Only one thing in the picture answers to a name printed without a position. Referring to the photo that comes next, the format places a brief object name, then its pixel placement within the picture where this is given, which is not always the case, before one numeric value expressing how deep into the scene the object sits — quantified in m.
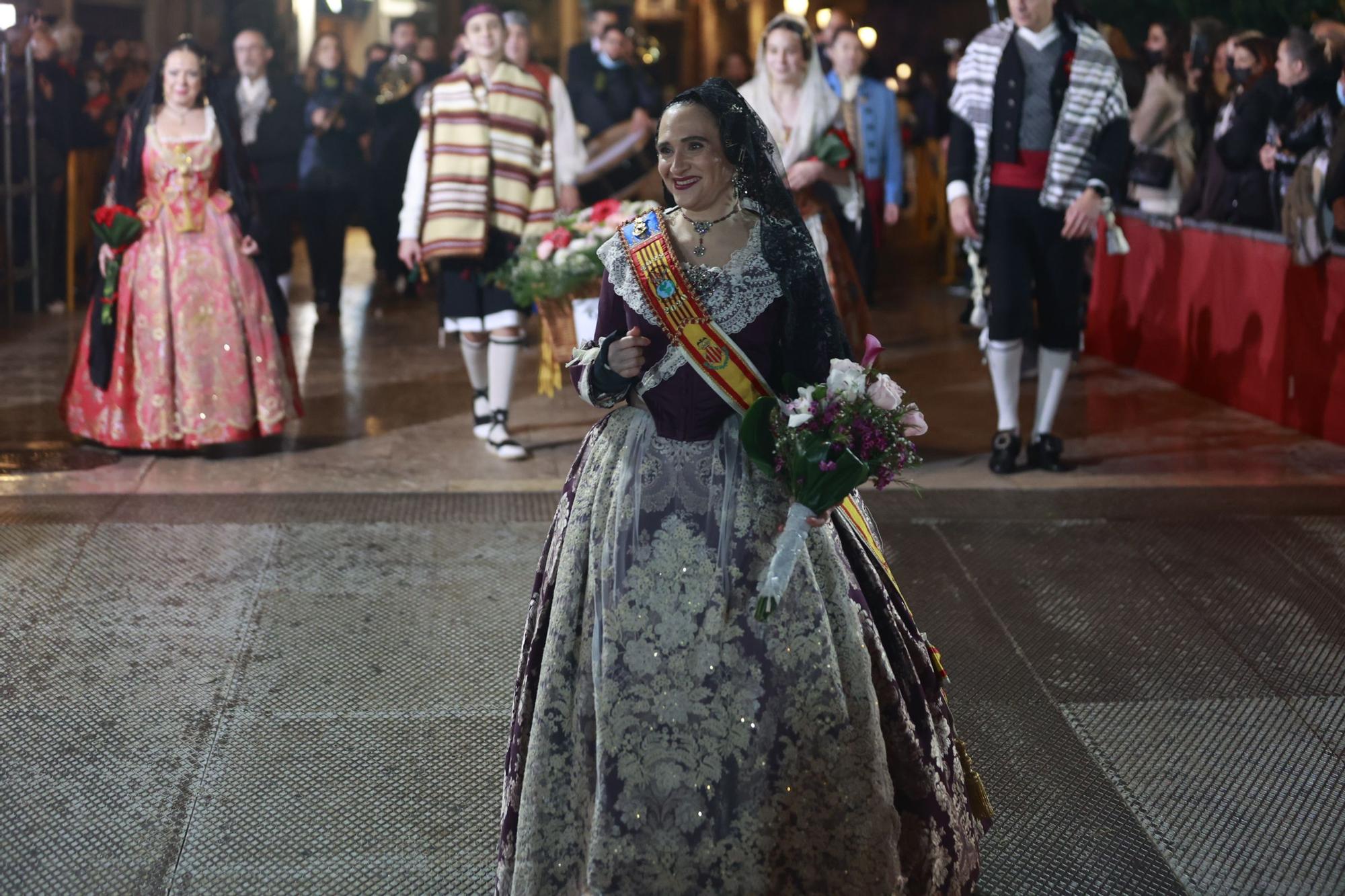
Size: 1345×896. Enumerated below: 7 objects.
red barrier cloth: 6.59
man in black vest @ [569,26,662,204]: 9.96
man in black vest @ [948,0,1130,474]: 5.77
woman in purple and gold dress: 2.76
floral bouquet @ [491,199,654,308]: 6.22
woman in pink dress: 6.15
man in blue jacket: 8.81
